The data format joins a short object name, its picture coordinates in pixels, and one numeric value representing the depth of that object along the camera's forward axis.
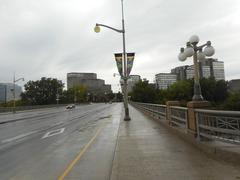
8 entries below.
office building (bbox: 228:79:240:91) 113.41
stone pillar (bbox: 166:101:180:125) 15.20
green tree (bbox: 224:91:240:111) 34.01
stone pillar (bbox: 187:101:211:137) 9.80
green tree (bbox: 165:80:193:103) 78.81
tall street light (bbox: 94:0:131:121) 23.40
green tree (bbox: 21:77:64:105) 133.88
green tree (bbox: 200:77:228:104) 75.19
